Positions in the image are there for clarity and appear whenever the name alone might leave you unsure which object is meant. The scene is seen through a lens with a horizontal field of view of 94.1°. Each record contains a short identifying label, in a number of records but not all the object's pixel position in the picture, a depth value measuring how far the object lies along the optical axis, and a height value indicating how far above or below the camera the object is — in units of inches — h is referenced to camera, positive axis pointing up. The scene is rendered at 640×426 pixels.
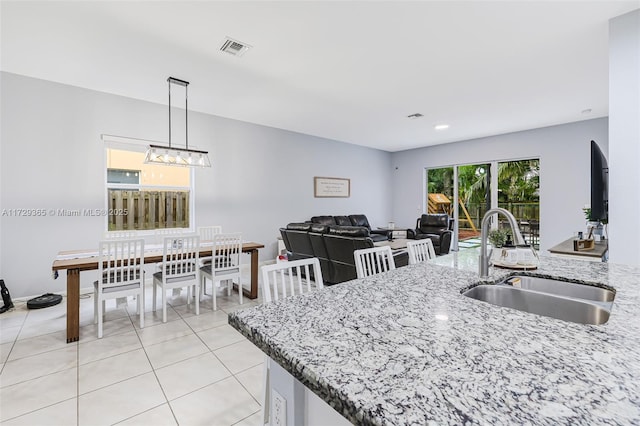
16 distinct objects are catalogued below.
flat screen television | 106.6 +8.9
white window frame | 162.4 +15.7
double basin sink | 47.3 -15.3
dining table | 103.3 -20.0
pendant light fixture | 132.3 +25.4
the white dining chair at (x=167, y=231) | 174.3 -12.5
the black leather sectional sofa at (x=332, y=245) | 149.3 -18.7
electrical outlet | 33.0 -22.6
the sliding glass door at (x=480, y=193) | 239.9 +16.1
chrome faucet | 52.3 -5.1
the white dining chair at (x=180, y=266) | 122.9 -24.1
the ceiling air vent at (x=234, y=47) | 108.9 +61.9
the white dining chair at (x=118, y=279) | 106.8 -26.2
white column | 88.3 +20.8
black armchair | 243.6 -16.8
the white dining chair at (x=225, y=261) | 134.5 -23.7
